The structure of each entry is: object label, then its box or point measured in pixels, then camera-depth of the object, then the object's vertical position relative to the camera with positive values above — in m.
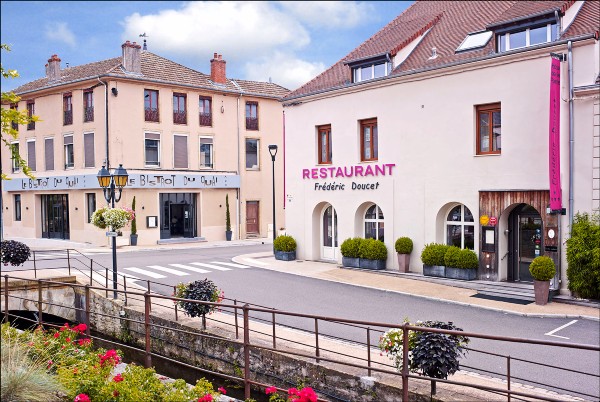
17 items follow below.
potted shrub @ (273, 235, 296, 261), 23.55 -2.49
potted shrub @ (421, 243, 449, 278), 18.17 -2.37
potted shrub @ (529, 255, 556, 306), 14.58 -2.40
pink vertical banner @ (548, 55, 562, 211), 15.14 +1.25
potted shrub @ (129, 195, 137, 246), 31.92 -2.49
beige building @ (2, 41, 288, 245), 32.25 +2.50
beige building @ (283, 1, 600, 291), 15.50 +1.57
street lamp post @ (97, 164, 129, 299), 15.77 +0.33
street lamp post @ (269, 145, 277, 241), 25.42 +1.71
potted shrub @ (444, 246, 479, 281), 17.53 -2.41
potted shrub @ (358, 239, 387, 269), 20.11 -2.38
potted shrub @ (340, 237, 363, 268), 20.78 -2.40
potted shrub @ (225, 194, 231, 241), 35.66 -2.12
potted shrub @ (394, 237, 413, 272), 19.36 -2.21
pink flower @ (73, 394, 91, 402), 5.50 -2.02
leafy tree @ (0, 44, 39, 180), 6.91 +0.93
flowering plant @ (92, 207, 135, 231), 16.70 -0.81
